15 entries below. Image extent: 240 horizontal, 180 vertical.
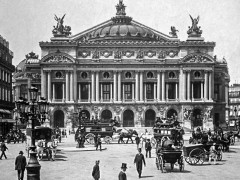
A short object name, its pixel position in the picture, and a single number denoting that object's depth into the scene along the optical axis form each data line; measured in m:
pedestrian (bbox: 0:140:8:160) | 38.18
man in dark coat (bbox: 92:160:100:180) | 23.28
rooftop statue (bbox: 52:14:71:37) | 101.06
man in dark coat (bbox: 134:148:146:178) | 27.57
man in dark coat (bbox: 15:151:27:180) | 26.01
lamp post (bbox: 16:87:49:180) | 22.75
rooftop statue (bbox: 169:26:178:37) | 110.19
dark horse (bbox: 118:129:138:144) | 58.96
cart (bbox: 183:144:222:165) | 33.22
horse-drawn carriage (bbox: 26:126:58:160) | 37.53
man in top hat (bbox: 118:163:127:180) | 20.70
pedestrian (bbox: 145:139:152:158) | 38.98
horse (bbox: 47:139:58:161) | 37.47
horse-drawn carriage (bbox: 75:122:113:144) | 60.13
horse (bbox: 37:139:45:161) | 37.53
